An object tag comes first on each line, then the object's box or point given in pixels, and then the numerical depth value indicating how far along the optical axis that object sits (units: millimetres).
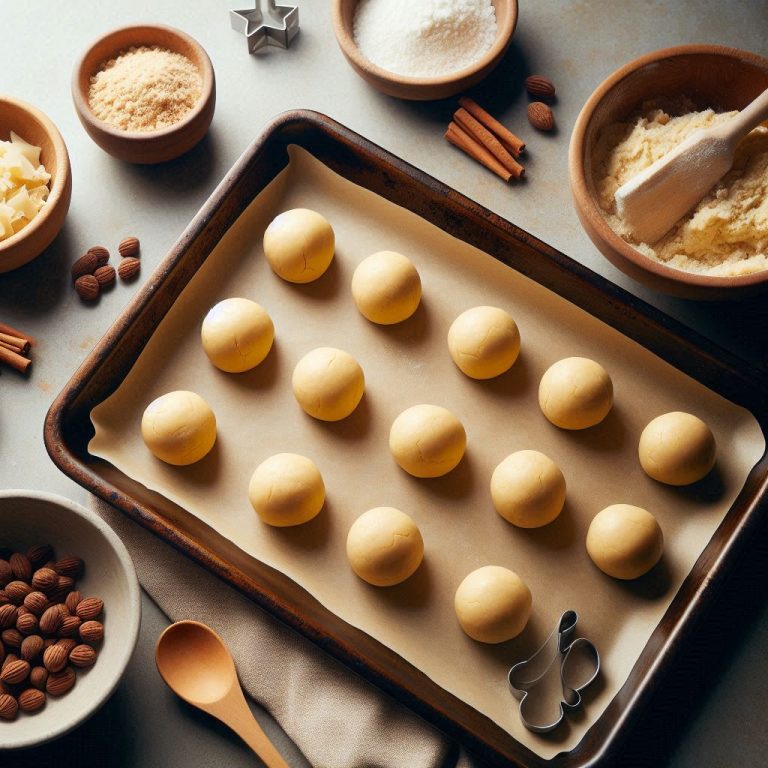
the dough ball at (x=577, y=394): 1412
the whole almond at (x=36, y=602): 1341
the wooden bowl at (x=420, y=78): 1545
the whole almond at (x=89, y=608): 1334
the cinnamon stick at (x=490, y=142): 1594
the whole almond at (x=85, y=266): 1542
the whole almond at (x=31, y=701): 1293
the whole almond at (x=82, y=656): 1315
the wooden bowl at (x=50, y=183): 1440
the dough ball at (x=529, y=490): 1370
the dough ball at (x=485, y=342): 1435
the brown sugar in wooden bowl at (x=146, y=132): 1499
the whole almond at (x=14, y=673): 1305
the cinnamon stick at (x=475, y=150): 1595
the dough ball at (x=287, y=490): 1356
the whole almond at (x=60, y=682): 1308
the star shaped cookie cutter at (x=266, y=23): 1646
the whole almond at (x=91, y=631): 1324
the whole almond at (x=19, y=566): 1359
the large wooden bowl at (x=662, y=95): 1379
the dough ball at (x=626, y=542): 1353
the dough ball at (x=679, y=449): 1391
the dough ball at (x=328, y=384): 1411
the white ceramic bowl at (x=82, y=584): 1255
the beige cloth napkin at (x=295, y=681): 1357
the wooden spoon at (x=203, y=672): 1353
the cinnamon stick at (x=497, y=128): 1603
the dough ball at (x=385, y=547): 1338
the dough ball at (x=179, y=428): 1382
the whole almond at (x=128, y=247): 1562
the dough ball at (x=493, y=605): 1321
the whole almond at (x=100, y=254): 1555
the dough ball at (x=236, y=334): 1426
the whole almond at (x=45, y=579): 1352
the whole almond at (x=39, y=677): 1316
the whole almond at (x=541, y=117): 1615
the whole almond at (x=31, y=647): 1328
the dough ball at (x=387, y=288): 1454
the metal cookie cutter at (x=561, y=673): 1322
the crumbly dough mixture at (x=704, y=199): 1435
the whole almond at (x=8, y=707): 1281
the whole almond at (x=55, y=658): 1310
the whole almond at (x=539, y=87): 1633
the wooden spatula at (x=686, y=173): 1397
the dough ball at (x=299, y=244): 1467
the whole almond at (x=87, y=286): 1531
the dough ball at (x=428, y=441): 1387
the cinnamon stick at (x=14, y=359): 1492
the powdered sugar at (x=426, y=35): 1558
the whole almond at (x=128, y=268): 1552
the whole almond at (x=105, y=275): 1543
